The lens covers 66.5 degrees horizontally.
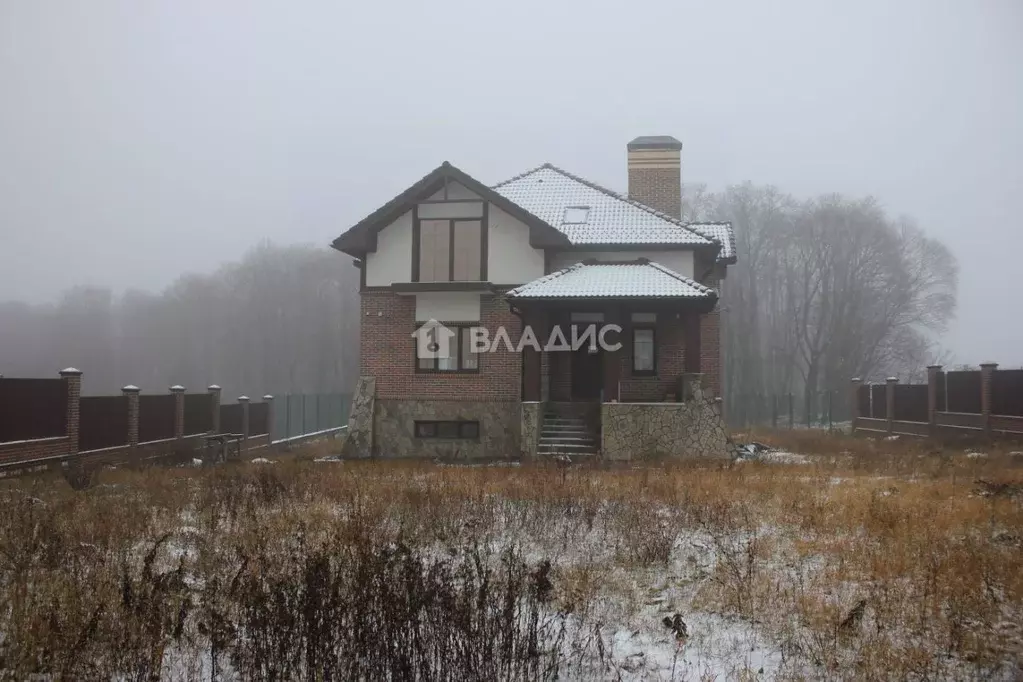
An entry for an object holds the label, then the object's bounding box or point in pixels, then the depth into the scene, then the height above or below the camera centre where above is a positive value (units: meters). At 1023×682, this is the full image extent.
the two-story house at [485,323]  20.16 +1.42
